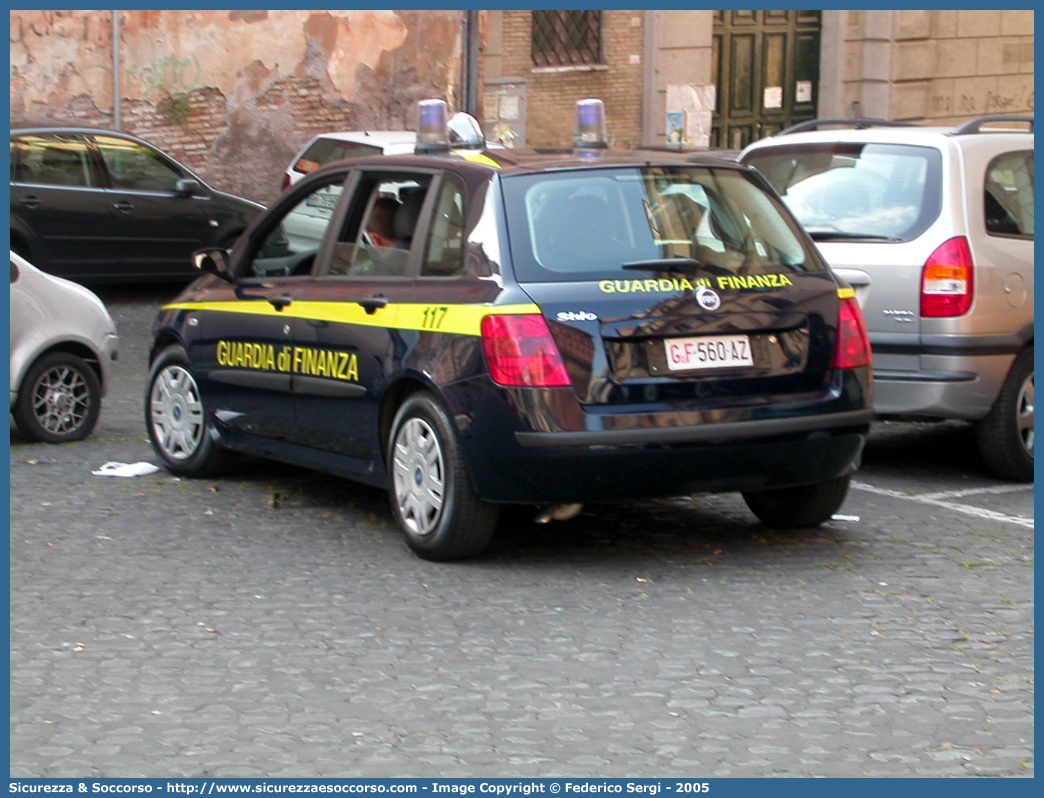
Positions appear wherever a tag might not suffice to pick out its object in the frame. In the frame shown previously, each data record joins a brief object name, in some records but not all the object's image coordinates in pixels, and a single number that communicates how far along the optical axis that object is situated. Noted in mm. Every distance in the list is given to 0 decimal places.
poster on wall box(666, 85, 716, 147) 26397
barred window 25144
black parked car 15930
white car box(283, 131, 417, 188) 17752
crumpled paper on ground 8812
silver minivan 8367
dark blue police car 6371
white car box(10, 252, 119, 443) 9625
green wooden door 27500
